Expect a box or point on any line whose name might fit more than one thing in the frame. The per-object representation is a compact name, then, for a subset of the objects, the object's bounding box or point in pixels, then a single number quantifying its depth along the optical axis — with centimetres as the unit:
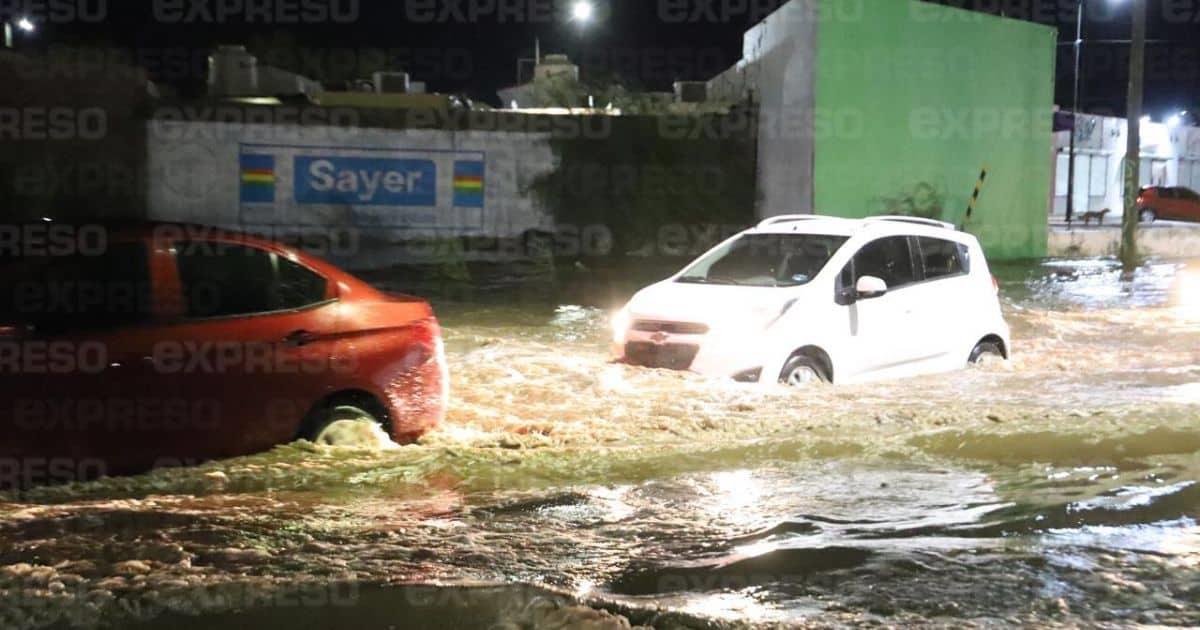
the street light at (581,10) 3192
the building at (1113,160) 4062
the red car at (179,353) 562
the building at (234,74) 2230
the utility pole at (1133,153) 2172
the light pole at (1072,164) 3469
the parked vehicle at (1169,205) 3594
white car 851
